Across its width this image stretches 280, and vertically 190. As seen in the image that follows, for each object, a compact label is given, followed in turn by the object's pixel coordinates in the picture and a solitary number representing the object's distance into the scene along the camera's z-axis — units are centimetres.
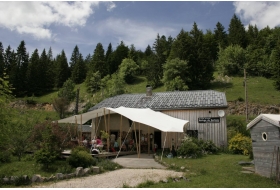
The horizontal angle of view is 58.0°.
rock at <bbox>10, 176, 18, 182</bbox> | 868
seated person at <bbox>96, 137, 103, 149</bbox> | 1479
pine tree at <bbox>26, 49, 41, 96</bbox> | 5162
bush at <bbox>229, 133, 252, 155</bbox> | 1582
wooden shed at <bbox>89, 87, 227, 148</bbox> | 1841
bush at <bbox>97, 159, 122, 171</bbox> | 1116
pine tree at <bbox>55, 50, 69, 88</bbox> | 5834
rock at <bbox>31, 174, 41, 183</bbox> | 876
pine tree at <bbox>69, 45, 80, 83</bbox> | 6935
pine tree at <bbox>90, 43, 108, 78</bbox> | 5842
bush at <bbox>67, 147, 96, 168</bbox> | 1114
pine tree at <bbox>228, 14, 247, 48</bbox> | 5400
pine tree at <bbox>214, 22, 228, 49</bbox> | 5714
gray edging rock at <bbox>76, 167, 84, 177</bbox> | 958
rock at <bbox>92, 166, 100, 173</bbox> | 1035
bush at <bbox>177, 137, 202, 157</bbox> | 1465
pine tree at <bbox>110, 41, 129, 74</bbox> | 6147
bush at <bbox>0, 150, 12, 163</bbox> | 1327
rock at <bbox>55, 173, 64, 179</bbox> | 912
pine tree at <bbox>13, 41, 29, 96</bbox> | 5091
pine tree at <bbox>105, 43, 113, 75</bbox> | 6016
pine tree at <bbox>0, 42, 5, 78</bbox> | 5328
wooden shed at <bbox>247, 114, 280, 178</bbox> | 829
